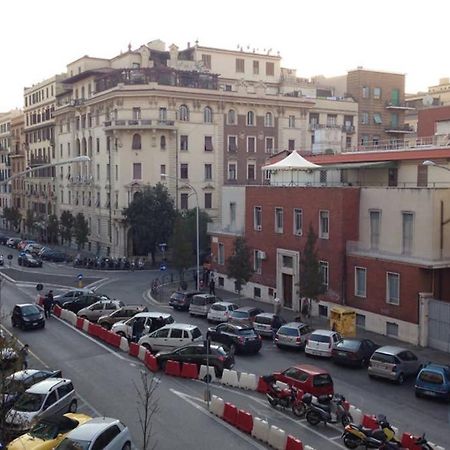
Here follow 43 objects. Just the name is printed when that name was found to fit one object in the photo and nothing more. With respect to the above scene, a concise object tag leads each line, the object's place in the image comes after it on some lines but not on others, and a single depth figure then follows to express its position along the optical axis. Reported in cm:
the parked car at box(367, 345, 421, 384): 2675
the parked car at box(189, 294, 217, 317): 3950
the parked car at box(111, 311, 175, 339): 3278
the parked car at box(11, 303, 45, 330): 3534
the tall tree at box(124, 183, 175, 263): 6356
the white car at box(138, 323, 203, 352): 2947
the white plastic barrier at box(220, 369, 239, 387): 2553
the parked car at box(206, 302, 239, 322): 3703
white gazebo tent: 4588
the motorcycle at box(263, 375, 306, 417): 2203
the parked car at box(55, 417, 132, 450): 1659
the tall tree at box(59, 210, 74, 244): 7763
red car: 2322
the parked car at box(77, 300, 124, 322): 3769
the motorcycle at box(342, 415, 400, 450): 1812
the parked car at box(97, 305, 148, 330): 3556
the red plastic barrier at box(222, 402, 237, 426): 2128
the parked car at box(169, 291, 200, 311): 4212
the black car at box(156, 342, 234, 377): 2692
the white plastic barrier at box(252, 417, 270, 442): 1974
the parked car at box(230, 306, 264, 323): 3553
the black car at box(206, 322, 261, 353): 3047
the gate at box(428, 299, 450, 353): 3234
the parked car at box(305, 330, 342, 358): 3022
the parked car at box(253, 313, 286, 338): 3453
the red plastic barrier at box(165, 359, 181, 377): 2706
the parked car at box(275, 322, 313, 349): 3147
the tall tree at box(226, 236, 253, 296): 4372
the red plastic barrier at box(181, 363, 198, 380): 2664
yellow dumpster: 3547
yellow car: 1744
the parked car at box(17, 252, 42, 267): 6309
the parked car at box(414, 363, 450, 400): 2428
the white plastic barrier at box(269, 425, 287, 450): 1894
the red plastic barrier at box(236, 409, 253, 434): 2063
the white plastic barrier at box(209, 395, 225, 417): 2191
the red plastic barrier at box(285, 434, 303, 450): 1797
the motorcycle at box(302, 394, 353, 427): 2092
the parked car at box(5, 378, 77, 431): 1956
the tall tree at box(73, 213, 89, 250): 7256
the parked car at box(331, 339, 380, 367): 2891
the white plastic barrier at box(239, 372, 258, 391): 2519
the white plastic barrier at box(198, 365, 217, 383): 2638
